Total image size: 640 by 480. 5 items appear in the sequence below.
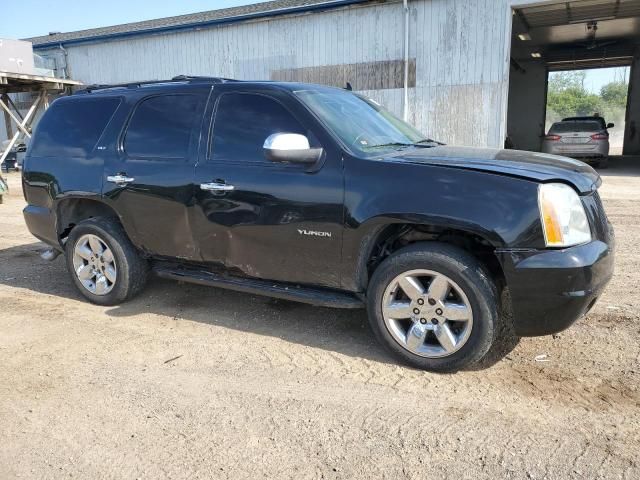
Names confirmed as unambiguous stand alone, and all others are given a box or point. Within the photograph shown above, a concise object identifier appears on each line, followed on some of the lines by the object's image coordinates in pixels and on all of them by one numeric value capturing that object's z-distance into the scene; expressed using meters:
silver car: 16.75
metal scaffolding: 17.05
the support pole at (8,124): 19.93
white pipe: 15.23
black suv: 3.14
